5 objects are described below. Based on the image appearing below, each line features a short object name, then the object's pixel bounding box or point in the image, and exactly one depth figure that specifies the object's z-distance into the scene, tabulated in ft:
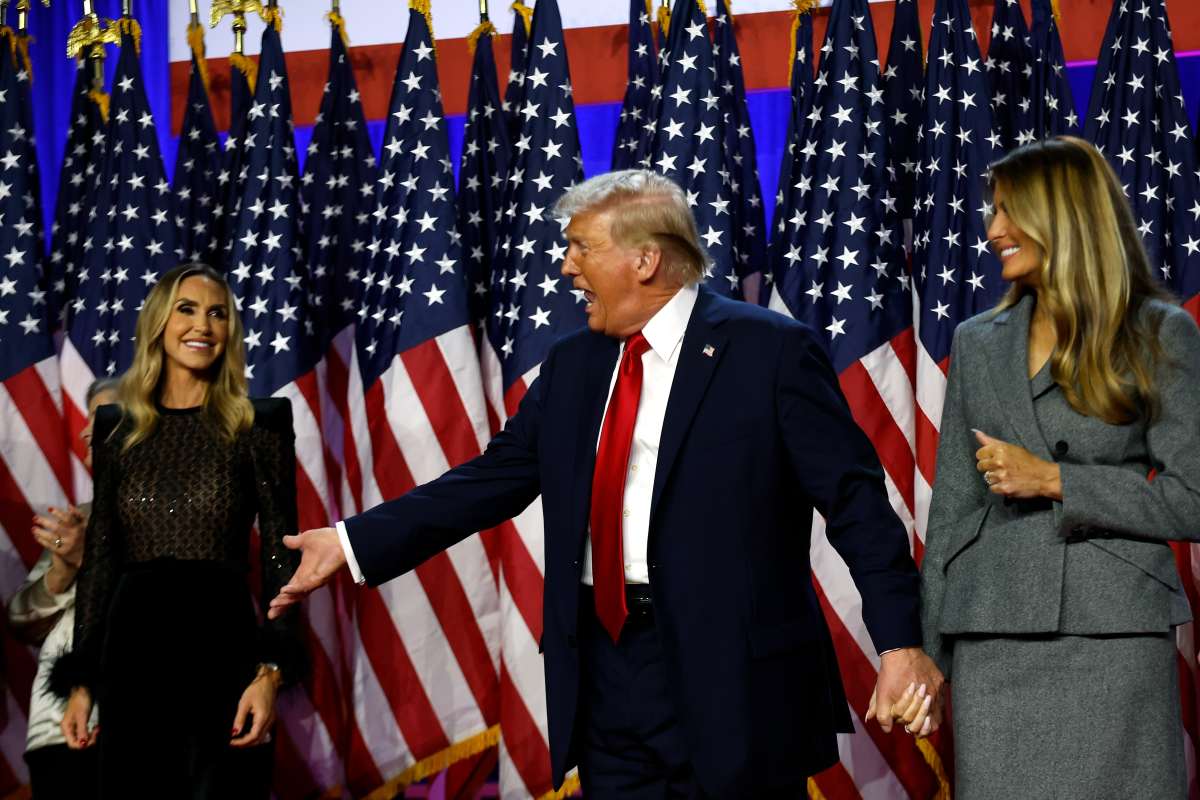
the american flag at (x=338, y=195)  15.53
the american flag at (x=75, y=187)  16.06
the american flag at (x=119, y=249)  15.34
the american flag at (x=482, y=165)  15.17
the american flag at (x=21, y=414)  15.15
